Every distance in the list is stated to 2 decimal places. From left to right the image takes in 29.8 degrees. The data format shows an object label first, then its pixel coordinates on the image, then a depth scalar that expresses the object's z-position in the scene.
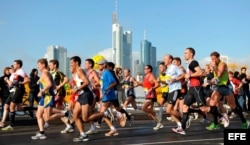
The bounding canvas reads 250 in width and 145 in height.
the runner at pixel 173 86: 12.02
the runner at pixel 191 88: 11.62
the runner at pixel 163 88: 14.39
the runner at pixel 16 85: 13.65
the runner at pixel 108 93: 11.36
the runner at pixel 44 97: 11.04
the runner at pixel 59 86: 12.95
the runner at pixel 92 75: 11.97
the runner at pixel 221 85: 12.06
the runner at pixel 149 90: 13.94
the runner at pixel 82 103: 10.34
